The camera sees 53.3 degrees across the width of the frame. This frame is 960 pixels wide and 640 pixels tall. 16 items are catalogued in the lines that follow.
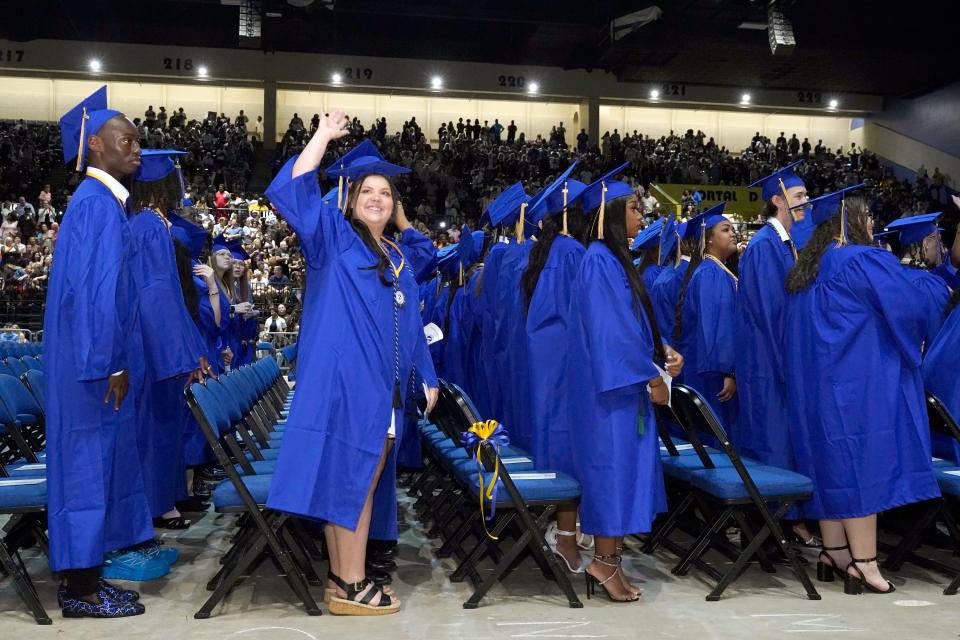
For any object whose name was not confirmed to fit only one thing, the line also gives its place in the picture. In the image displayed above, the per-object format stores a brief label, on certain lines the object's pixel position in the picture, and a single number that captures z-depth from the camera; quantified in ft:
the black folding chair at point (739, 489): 12.82
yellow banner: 79.61
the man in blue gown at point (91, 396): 11.79
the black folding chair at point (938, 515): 13.79
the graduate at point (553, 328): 14.62
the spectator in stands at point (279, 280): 51.34
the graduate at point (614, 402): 12.73
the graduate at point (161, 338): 14.49
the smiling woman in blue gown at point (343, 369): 11.73
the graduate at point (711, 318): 17.24
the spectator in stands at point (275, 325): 46.03
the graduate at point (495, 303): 18.83
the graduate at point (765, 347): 15.48
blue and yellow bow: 12.61
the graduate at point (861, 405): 13.35
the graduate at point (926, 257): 16.07
